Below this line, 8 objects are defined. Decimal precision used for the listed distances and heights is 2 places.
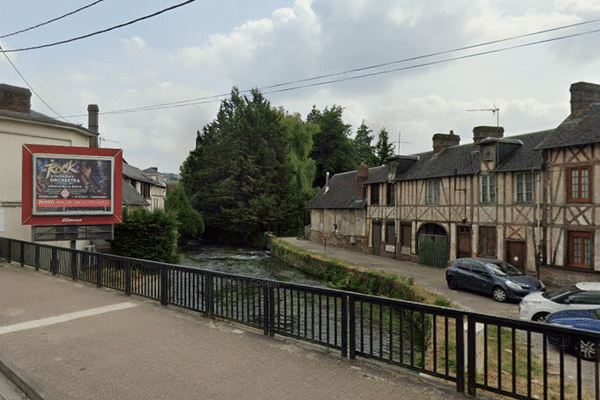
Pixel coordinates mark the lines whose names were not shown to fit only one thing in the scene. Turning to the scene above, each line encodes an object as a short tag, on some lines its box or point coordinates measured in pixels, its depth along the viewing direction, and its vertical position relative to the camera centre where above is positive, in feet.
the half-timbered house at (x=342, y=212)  103.98 -3.25
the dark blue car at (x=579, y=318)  27.27 -8.20
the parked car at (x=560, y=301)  32.01 -8.26
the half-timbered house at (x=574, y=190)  52.31 +1.40
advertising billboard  49.44 +1.79
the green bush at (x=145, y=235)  65.66 -5.79
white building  62.59 +9.87
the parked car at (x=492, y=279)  46.88 -9.49
